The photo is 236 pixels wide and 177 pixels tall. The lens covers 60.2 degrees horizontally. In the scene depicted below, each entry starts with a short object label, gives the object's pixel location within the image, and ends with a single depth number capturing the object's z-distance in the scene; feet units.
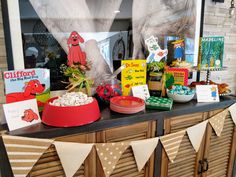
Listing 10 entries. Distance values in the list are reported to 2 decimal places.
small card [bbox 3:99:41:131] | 3.30
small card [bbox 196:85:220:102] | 4.89
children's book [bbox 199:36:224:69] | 5.26
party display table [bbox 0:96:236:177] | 3.36
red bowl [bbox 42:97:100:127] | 3.42
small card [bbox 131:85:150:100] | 4.65
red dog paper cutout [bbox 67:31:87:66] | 4.41
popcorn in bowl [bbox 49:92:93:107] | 3.55
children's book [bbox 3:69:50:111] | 3.55
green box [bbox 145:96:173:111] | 4.23
